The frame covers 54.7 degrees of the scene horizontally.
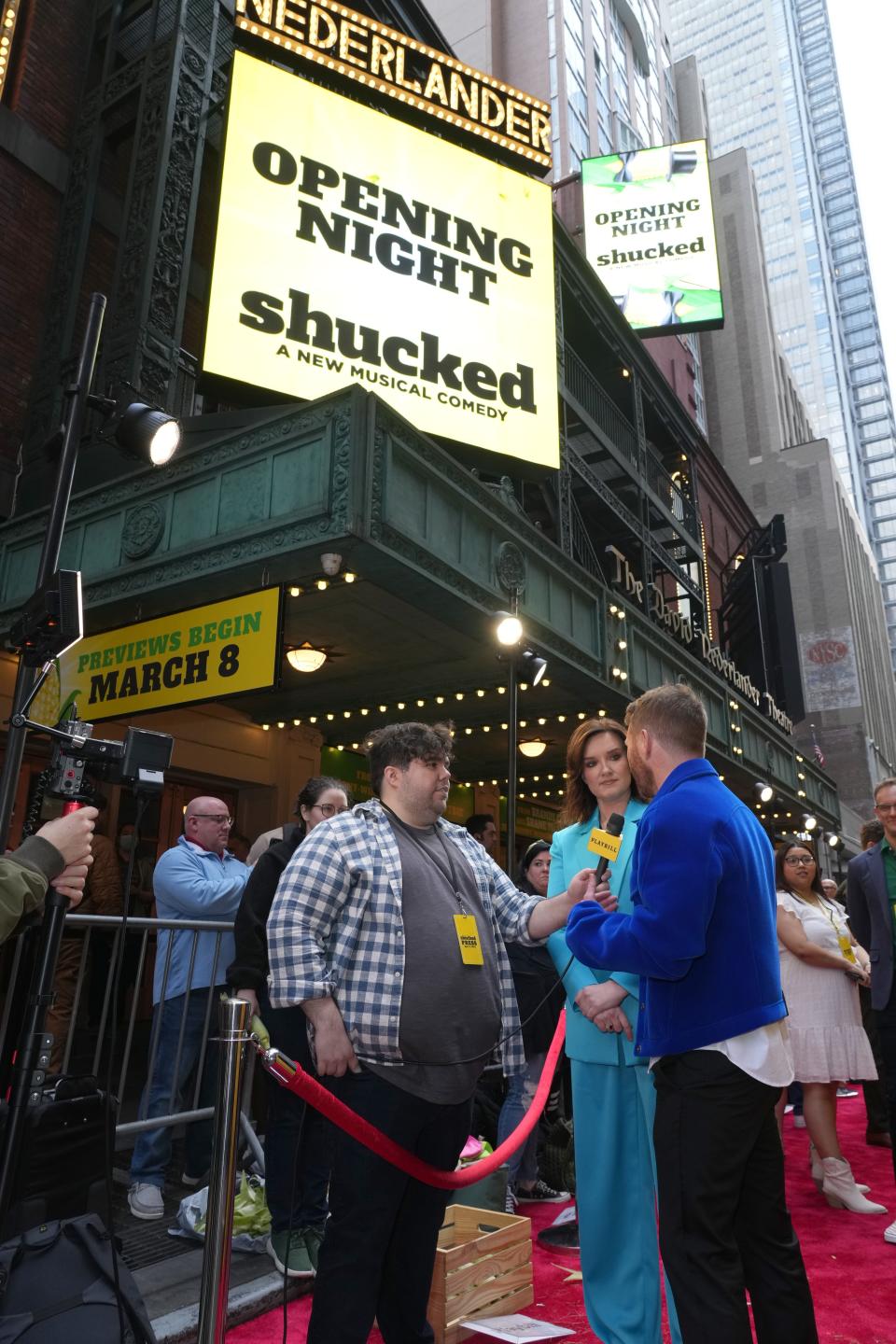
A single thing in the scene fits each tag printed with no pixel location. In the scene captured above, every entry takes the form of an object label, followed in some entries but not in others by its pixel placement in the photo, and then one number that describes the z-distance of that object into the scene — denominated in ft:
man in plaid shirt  8.70
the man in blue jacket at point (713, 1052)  7.98
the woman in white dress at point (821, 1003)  17.90
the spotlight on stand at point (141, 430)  14.57
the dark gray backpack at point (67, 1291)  7.48
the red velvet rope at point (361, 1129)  8.38
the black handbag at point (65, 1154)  9.03
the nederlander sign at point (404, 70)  45.62
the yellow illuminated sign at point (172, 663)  27.73
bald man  16.14
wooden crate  11.35
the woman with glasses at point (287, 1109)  13.50
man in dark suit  15.81
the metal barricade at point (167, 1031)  15.24
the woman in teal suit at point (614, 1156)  10.43
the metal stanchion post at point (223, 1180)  7.66
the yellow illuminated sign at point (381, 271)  39.27
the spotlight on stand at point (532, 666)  30.50
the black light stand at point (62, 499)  10.36
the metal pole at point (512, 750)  25.73
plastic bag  14.35
